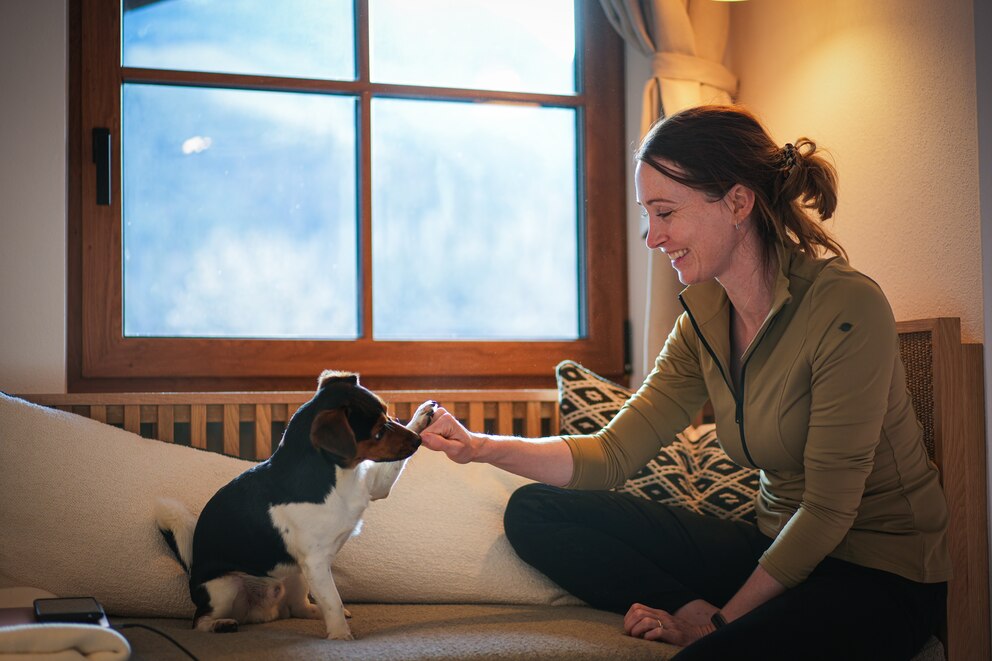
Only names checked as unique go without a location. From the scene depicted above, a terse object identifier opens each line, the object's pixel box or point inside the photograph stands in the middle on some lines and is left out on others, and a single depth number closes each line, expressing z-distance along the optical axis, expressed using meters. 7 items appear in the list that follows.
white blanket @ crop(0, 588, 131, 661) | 1.08
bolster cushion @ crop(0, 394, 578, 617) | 1.67
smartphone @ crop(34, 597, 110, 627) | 1.24
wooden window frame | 2.21
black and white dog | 1.42
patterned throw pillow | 1.90
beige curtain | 2.32
